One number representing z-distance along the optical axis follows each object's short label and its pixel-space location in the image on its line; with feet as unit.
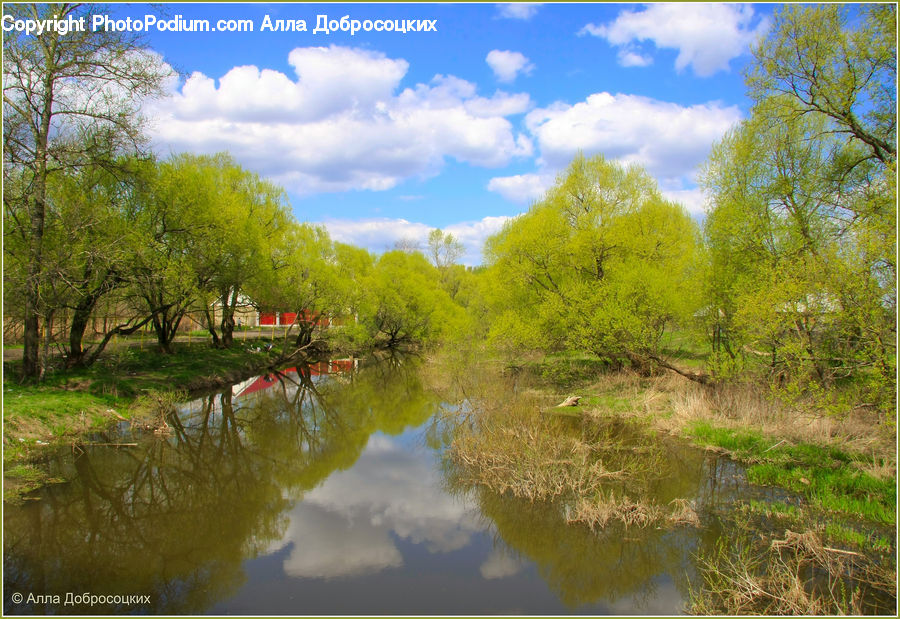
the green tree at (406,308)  131.34
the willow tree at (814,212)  27.04
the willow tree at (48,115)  44.93
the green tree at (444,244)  197.26
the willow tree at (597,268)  58.85
